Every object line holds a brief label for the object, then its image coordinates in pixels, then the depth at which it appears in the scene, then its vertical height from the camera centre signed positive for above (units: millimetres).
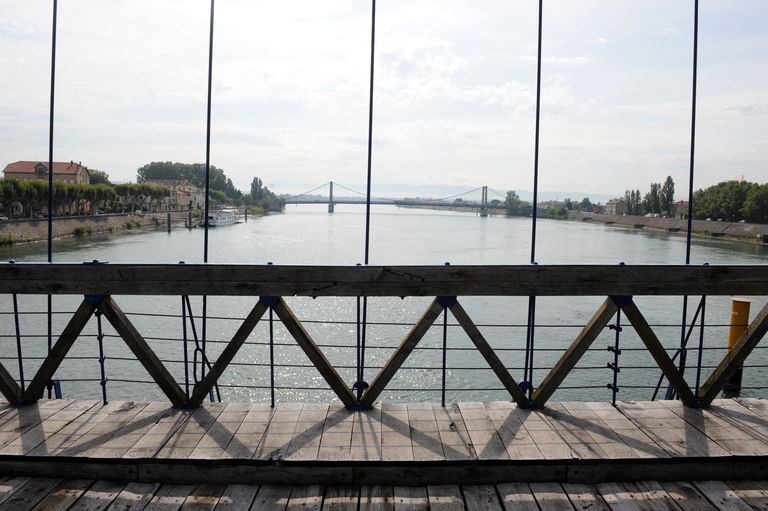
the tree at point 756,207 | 65062 +3911
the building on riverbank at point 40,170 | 61100 +5196
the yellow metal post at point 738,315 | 10086 -1300
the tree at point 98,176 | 85000 +6959
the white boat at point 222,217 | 60562 +738
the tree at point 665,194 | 66000 +5298
